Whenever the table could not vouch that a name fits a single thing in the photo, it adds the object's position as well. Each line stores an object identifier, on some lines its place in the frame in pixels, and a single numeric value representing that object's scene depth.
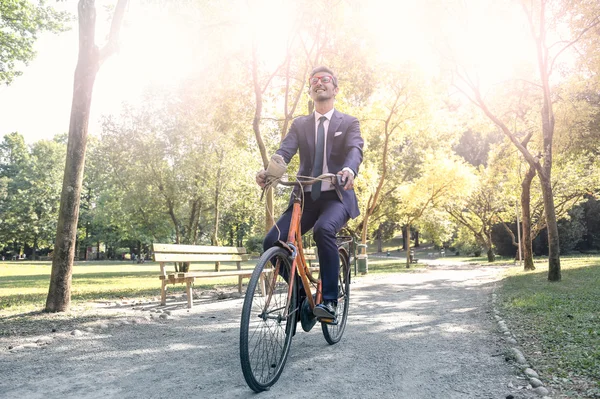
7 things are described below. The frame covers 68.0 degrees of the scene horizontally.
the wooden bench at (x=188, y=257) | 7.56
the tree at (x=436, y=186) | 24.78
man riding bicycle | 3.63
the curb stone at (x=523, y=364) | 3.03
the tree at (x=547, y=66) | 12.07
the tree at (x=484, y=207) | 30.48
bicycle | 2.98
